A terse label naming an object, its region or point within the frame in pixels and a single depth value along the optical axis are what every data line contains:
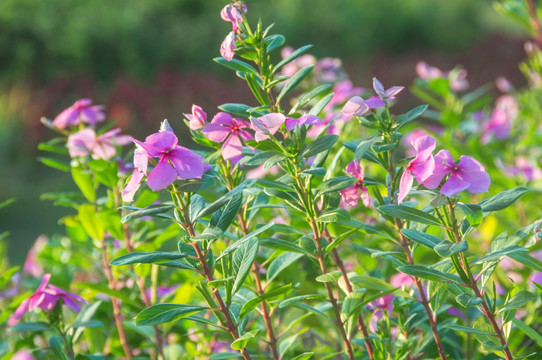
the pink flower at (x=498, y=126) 2.52
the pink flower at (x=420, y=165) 1.51
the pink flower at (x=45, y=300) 1.66
